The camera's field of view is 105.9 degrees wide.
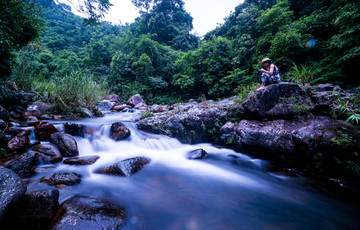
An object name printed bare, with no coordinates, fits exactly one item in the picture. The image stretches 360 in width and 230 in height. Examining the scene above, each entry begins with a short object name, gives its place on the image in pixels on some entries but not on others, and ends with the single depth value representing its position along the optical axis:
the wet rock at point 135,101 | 14.22
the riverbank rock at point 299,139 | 2.70
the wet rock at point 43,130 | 3.58
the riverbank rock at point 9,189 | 1.44
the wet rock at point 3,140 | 2.79
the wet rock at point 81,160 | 3.11
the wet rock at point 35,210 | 1.50
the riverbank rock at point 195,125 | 5.09
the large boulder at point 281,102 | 3.61
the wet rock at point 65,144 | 3.36
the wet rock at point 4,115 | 3.88
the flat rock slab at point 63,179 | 2.34
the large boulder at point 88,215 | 1.53
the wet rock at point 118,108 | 11.47
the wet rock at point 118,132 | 4.76
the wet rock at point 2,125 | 3.31
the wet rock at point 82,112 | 6.80
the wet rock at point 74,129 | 4.18
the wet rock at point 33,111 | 5.37
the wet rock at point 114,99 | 14.94
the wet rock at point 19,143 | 2.86
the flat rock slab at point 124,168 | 2.92
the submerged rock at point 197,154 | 4.11
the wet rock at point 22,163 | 2.45
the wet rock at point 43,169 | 2.66
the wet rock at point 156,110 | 9.61
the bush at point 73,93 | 6.43
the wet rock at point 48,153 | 2.96
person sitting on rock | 4.59
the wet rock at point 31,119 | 4.93
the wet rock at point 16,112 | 4.97
